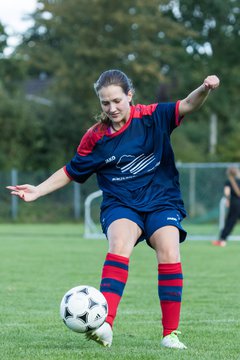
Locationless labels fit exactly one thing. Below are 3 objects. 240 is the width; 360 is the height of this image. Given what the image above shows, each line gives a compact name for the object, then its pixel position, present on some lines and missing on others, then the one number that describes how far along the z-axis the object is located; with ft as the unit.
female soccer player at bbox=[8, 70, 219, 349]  38.78
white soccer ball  36.73
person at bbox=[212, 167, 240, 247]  130.00
